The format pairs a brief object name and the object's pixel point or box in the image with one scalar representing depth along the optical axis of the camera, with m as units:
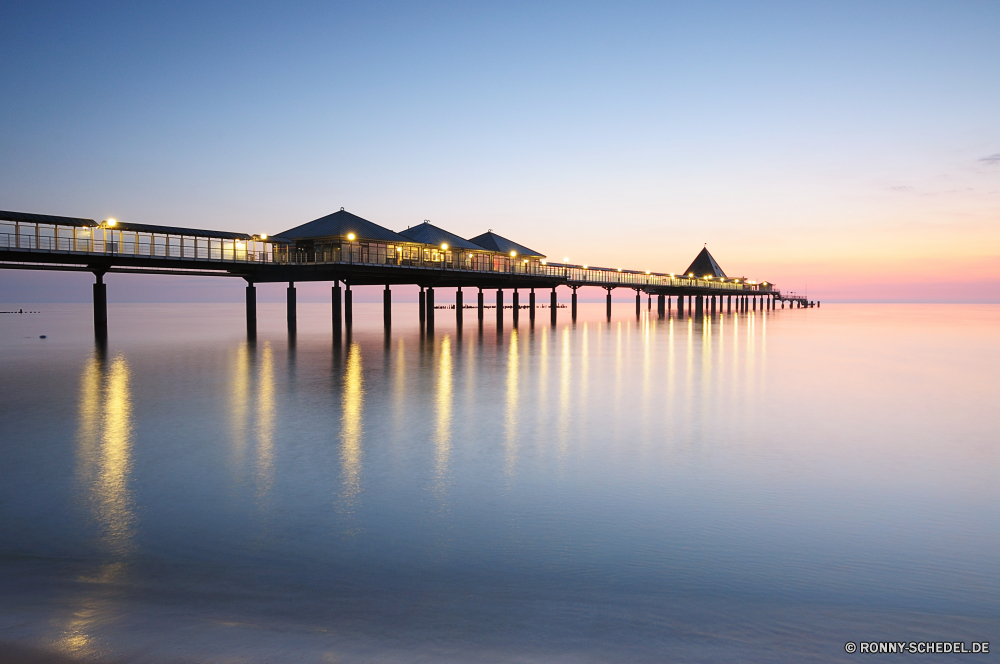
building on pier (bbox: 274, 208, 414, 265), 40.34
